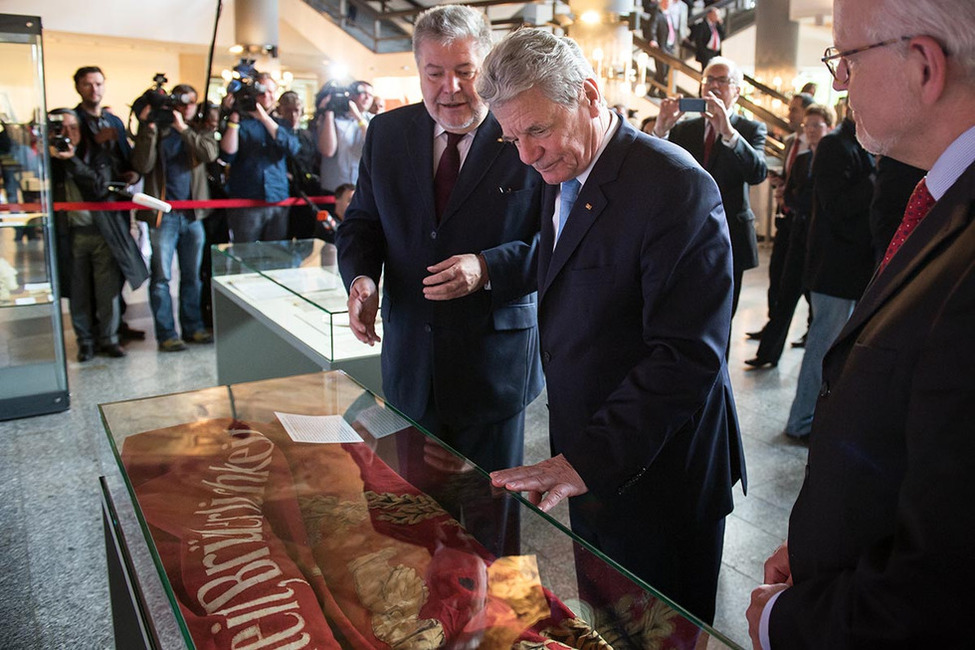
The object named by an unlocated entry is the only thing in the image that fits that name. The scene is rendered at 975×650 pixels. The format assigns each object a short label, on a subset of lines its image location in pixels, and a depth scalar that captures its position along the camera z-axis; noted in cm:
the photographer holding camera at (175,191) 559
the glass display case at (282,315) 268
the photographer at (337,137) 638
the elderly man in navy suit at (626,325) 146
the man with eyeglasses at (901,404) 79
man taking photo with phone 417
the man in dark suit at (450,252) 205
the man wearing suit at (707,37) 1160
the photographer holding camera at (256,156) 588
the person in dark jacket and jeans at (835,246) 394
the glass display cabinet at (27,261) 414
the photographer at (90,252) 526
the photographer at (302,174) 620
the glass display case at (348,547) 106
